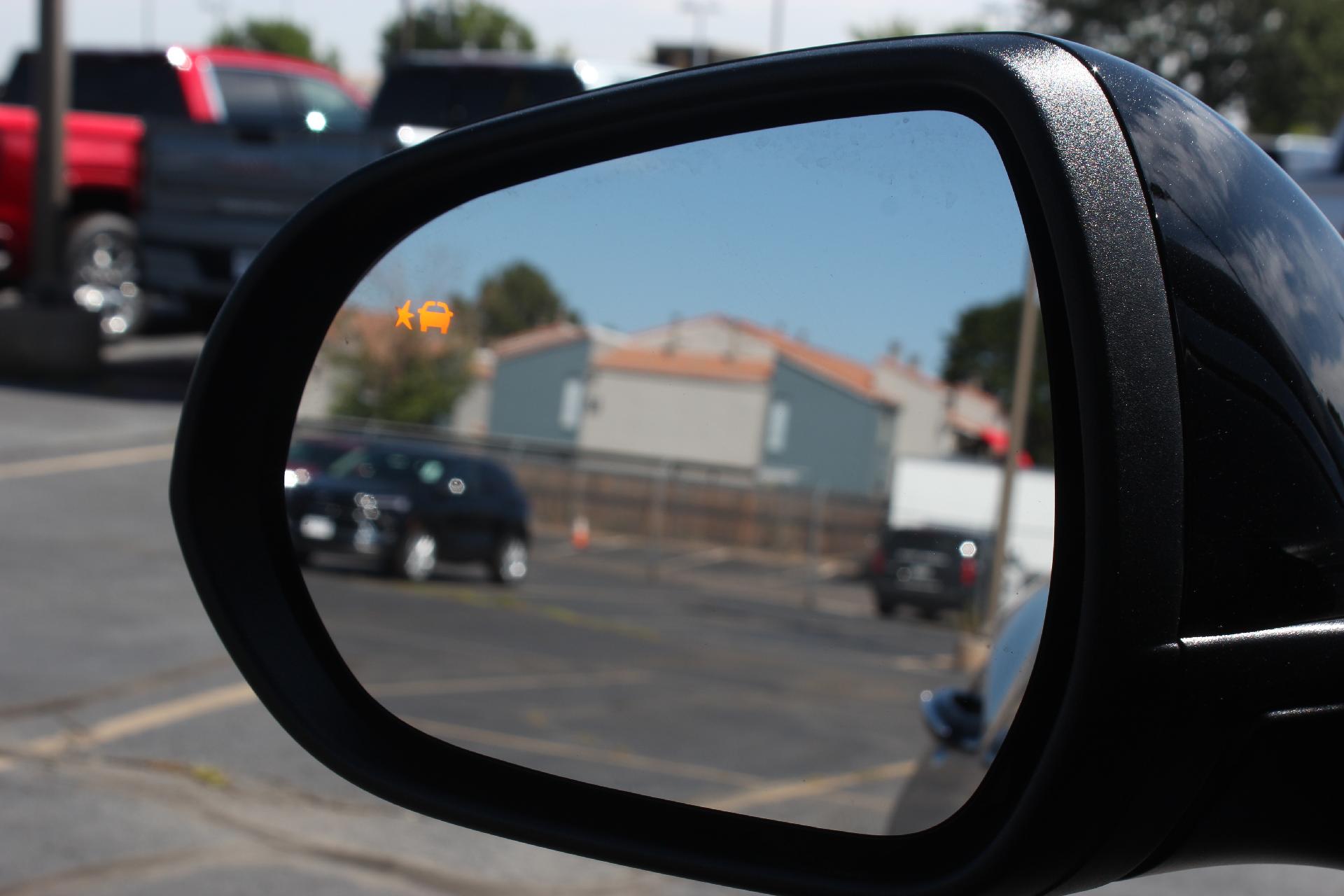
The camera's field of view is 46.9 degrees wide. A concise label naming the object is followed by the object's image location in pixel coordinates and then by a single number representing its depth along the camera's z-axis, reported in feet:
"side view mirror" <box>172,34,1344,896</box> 2.96
